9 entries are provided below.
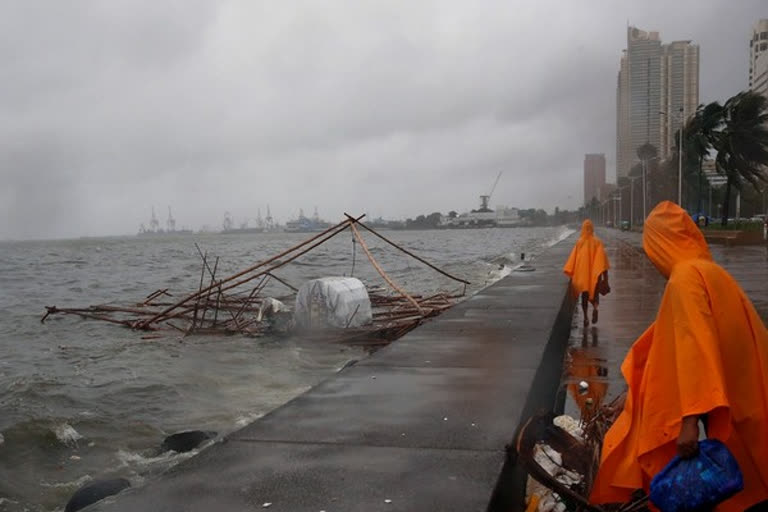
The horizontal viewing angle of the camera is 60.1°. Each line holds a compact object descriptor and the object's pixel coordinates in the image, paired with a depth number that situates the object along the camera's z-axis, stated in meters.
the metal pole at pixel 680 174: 37.09
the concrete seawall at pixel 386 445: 2.83
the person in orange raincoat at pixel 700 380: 2.35
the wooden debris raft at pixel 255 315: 11.41
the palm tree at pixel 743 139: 35.81
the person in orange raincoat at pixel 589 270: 9.52
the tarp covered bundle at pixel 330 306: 11.90
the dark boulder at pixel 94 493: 4.39
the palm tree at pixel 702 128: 38.44
